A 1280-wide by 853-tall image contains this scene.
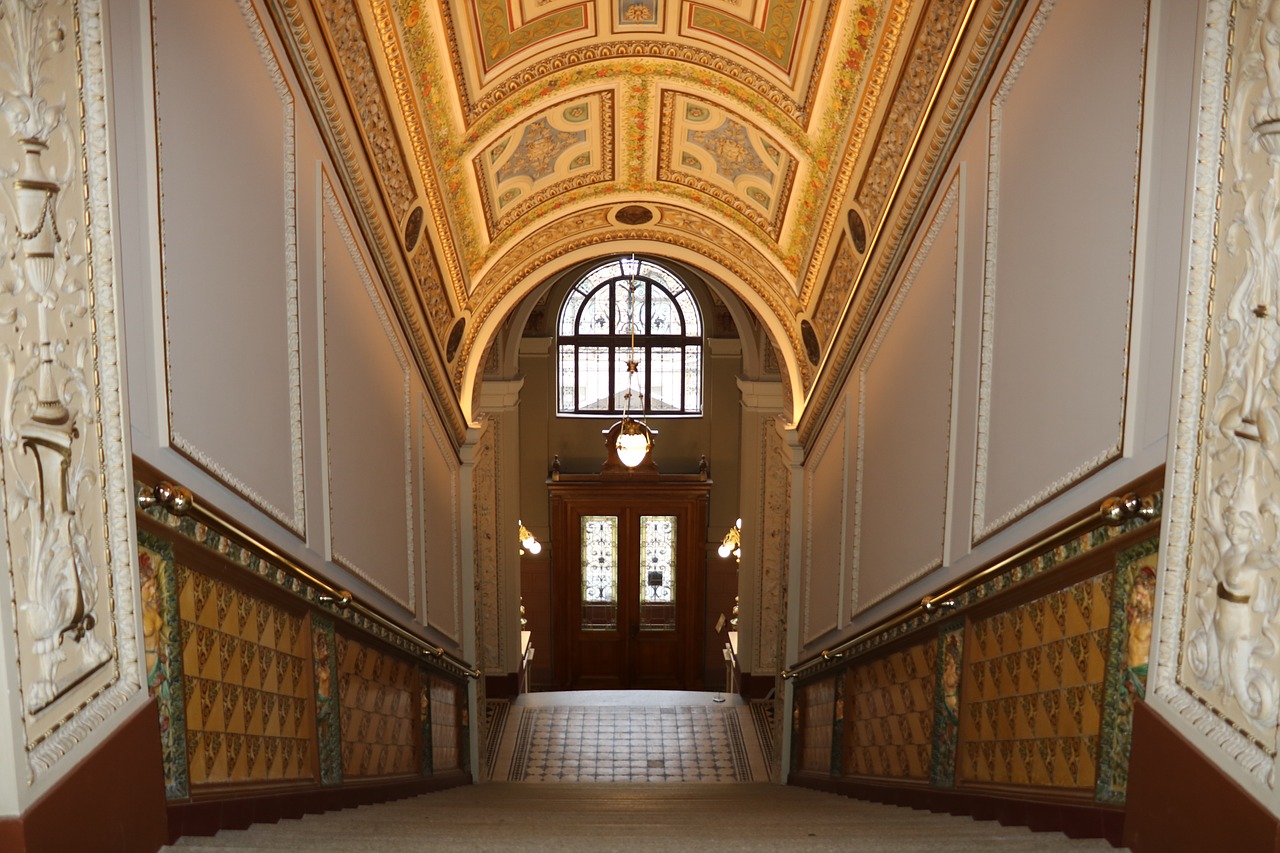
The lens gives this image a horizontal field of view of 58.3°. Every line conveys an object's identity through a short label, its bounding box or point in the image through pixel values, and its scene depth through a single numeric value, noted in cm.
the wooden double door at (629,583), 1631
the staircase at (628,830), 298
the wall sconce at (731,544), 1528
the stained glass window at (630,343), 1650
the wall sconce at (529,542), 1548
